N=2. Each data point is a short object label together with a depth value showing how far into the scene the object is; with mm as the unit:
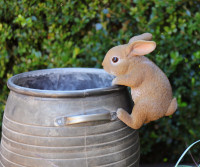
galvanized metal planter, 1586
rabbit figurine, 1637
